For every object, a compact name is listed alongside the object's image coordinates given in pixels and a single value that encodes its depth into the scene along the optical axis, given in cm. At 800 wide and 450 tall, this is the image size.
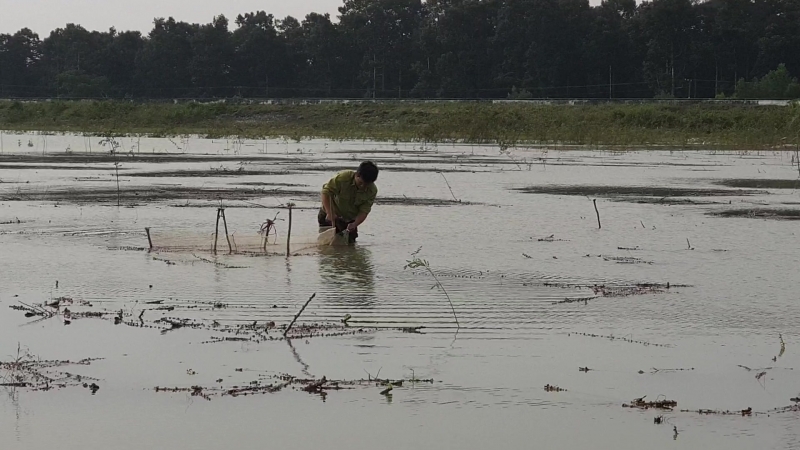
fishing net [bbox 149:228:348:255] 2437
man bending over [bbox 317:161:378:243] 2530
